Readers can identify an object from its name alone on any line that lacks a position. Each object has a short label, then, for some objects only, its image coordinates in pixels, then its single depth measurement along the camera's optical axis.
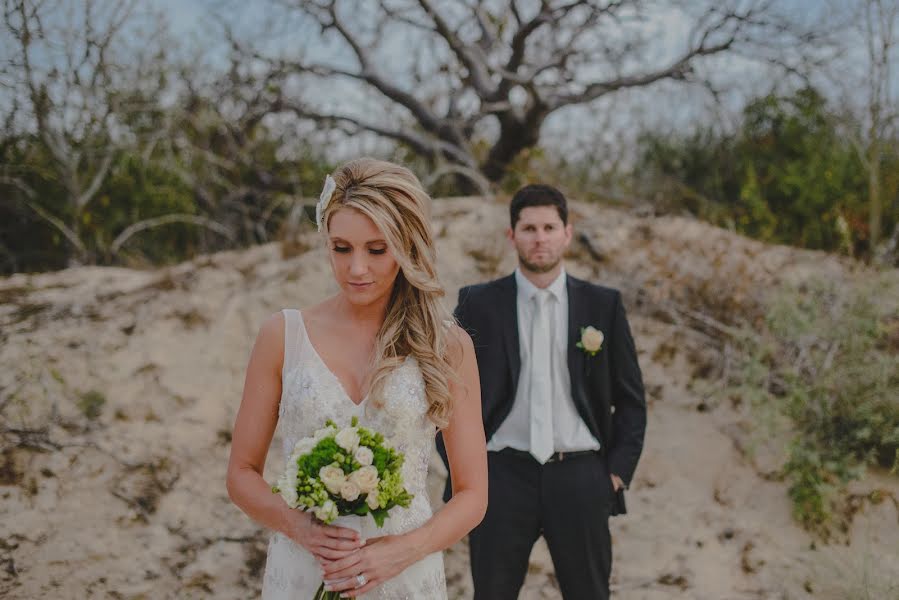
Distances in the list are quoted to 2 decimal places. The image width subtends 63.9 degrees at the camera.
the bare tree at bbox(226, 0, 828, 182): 10.88
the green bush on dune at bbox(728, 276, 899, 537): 5.32
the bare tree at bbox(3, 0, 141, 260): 7.80
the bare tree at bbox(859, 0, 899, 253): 8.66
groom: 3.20
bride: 2.06
